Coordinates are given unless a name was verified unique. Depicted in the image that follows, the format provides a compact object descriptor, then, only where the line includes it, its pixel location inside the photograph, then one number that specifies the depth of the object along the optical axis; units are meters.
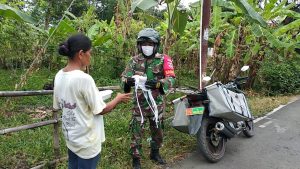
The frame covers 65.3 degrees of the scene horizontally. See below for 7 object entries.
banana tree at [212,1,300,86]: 6.33
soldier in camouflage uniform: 2.91
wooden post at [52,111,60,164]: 2.92
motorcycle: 3.20
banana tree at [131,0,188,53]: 3.85
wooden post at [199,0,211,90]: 4.01
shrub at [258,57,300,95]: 7.67
